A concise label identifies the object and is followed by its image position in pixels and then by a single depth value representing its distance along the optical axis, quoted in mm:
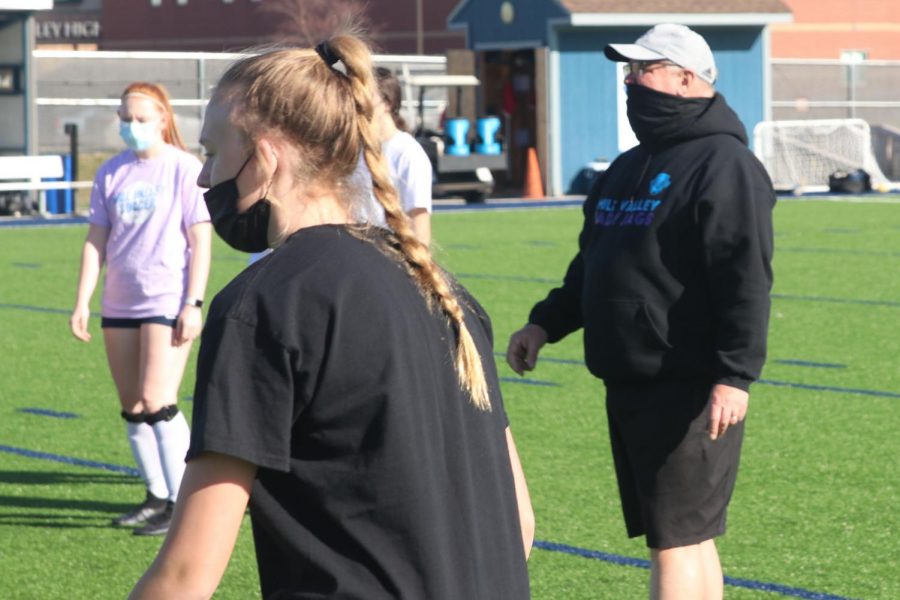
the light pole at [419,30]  53125
